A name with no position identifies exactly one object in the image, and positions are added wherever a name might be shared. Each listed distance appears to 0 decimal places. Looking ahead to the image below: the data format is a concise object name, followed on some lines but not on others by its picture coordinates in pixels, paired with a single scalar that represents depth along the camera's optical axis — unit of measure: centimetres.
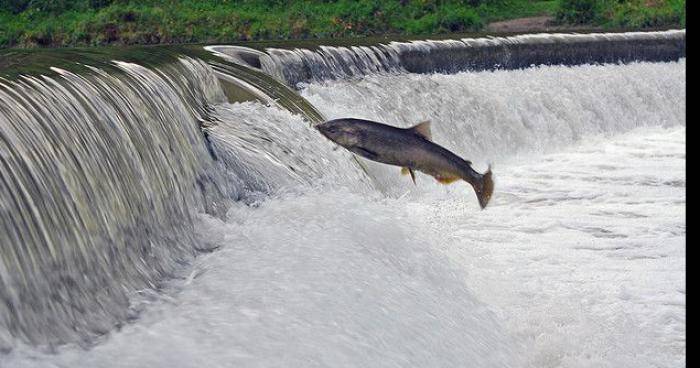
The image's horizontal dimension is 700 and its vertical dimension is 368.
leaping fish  857
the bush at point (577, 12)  4320
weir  770
